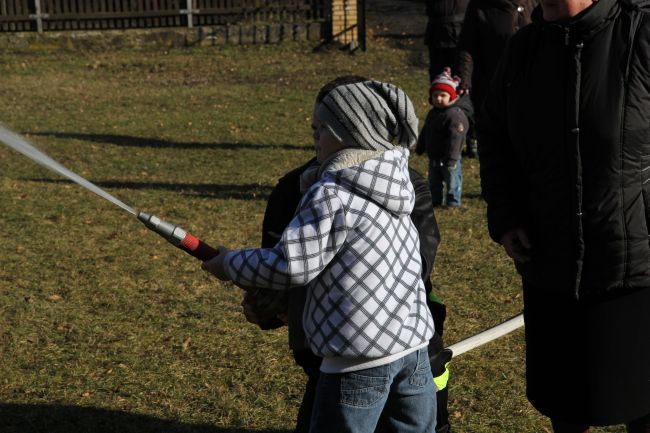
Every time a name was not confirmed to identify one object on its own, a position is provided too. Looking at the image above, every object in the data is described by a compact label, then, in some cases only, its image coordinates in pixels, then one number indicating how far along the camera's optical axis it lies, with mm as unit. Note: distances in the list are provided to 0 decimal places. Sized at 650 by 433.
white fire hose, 7707
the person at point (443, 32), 15729
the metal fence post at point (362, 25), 31090
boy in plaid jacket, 4462
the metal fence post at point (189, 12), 32239
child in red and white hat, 12704
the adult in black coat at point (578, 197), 4794
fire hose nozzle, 4652
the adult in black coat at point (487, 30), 12583
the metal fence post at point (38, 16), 31845
